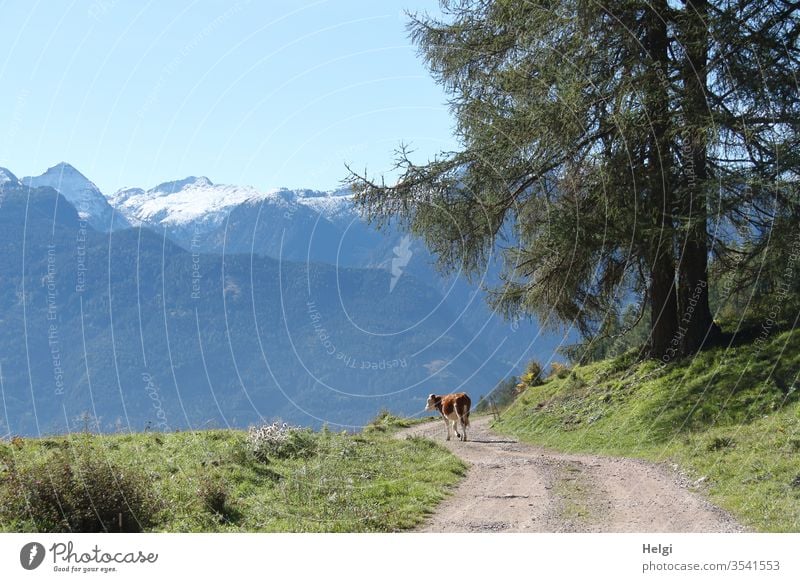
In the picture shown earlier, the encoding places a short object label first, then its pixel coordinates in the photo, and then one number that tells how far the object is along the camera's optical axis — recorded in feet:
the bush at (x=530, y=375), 140.13
